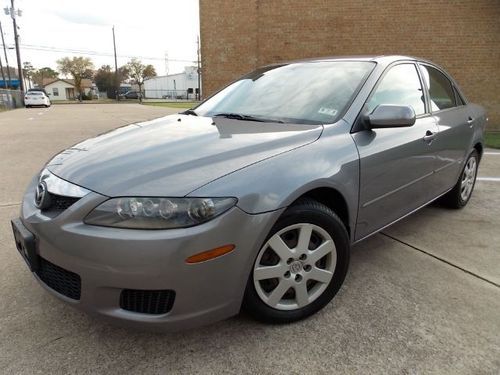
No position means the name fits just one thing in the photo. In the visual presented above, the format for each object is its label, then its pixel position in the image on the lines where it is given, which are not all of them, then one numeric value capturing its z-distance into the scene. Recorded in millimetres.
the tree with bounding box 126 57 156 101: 73062
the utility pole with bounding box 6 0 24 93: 36862
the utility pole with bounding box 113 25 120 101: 57438
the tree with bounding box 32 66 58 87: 90506
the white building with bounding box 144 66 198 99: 76681
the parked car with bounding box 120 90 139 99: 66062
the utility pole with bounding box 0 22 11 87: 45209
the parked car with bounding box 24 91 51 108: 32062
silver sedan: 1839
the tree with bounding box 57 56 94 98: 71375
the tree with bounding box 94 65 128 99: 75438
